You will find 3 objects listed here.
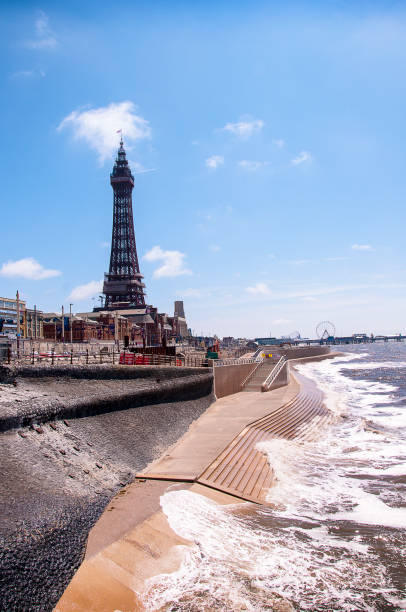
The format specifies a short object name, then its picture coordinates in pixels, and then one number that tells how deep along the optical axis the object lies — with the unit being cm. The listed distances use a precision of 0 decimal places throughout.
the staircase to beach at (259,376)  3385
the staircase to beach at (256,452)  1317
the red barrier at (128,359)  2254
